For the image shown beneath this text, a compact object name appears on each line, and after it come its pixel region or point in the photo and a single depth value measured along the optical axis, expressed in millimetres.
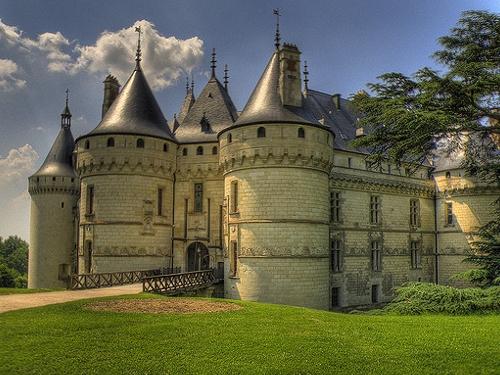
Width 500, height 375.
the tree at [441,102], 15859
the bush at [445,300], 17328
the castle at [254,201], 24594
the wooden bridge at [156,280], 22206
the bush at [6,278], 51541
